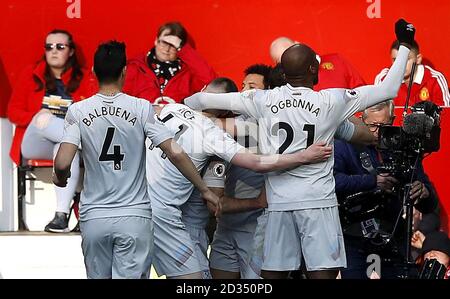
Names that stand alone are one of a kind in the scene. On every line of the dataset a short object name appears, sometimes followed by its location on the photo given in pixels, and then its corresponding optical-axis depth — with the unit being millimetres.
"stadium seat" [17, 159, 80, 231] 20187
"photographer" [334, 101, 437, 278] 15203
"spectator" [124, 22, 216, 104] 19703
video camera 14625
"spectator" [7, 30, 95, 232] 19781
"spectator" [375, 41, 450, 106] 19937
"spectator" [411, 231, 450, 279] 17547
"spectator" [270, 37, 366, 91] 19594
